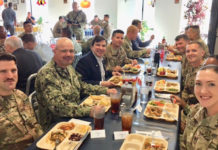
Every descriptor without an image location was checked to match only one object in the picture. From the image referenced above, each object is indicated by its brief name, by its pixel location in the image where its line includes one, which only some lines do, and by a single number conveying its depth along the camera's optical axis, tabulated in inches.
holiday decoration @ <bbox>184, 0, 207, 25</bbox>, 258.2
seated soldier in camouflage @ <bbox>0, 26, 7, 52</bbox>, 159.2
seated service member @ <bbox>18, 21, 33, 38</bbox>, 188.9
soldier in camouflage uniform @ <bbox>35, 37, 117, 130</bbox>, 65.1
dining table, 50.4
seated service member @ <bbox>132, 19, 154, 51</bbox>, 189.8
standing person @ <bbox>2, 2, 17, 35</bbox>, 355.6
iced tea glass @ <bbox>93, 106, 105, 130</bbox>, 55.9
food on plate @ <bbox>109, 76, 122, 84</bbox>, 97.2
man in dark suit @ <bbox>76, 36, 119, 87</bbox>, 101.7
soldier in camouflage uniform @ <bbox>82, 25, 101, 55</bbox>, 173.9
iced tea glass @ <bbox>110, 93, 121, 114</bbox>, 66.0
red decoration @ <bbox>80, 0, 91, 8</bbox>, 329.7
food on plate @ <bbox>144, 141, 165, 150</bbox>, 49.3
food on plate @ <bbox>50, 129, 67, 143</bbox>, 50.9
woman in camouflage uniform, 47.3
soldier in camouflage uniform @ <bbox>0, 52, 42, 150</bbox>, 56.7
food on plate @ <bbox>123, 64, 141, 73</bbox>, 116.1
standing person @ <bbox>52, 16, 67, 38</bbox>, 274.7
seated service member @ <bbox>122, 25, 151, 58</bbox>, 160.6
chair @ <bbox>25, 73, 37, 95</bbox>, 95.3
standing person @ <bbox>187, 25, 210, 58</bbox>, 165.2
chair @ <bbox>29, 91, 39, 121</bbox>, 90.2
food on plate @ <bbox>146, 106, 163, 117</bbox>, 65.3
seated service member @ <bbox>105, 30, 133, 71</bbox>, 135.9
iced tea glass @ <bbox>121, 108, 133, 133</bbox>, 55.6
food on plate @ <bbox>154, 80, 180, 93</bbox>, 87.7
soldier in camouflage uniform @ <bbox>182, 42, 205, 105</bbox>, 101.1
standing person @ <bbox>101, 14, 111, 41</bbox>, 318.0
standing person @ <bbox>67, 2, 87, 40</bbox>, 278.7
